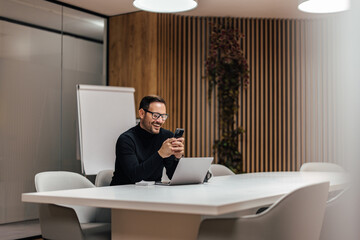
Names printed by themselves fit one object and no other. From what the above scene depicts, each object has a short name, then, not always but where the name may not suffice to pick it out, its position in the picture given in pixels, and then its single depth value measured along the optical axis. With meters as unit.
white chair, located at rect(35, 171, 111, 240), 2.54
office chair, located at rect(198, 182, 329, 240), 1.91
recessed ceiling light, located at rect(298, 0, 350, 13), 3.85
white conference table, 1.80
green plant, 6.66
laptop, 2.68
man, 2.98
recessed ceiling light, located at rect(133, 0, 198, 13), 3.74
